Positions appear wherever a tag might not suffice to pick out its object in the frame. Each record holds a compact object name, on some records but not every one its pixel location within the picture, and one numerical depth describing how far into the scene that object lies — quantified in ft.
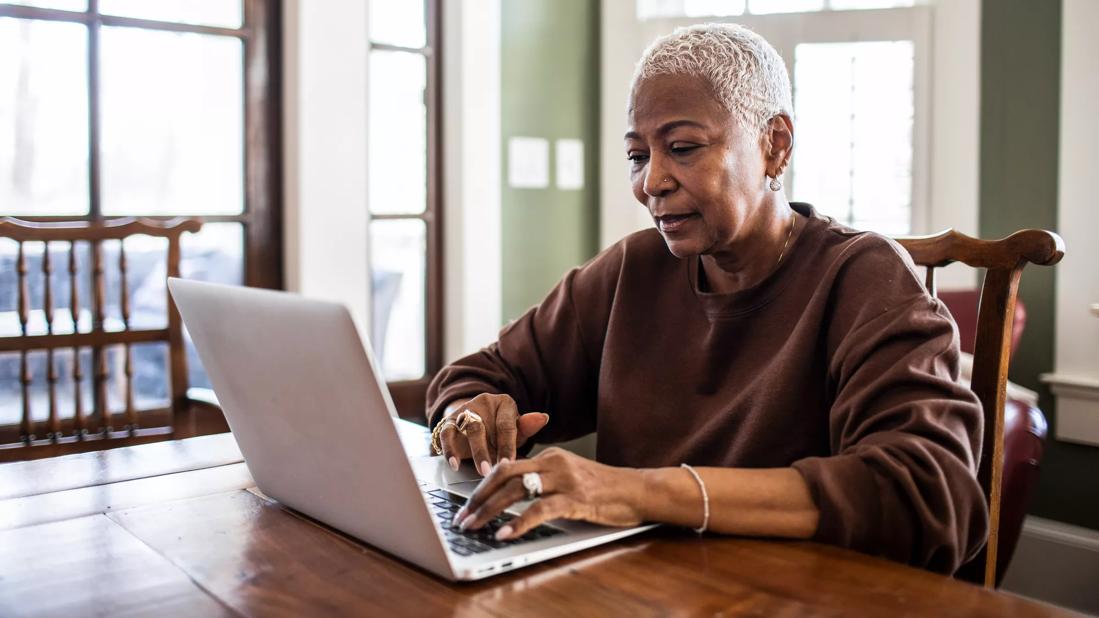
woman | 3.25
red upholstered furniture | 6.48
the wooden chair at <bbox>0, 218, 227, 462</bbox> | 6.11
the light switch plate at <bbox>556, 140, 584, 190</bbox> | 11.25
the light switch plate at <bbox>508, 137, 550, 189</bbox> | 10.79
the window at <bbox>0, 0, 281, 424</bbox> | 8.06
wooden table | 2.62
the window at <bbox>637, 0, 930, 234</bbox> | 10.22
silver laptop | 2.71
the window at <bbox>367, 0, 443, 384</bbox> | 10.02
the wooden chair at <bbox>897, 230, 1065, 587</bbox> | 4.10
